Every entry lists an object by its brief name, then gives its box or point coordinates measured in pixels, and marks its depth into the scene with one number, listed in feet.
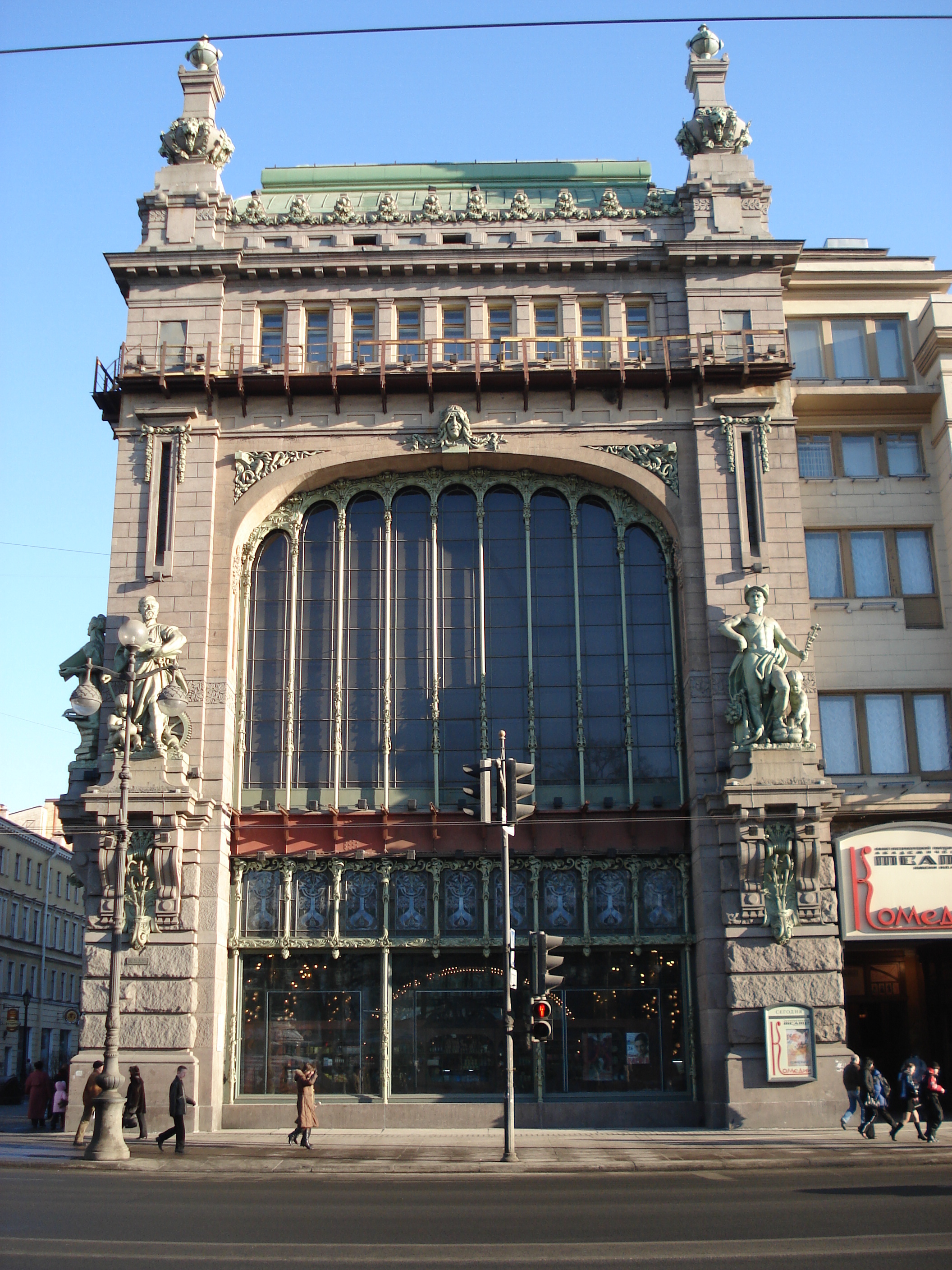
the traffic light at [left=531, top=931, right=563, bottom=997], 73.56
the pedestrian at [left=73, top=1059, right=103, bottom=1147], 85.56
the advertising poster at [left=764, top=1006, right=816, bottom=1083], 93.15
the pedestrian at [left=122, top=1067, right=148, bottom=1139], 88.48
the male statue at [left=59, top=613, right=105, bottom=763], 104.73
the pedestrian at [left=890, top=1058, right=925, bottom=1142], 84.23
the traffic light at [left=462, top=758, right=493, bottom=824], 78.02
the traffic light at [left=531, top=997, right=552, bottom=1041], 72.23
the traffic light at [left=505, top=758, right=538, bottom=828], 78.74
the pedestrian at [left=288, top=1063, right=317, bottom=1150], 81.51
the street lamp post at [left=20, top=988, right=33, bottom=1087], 185.47
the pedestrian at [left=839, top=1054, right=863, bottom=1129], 87.92
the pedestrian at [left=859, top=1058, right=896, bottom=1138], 84.99
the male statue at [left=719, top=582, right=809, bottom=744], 99.60
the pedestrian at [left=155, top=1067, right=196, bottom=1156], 80.84
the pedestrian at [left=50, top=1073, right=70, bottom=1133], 100.63
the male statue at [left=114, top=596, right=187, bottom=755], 100.94
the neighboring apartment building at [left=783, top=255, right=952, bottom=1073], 102.27
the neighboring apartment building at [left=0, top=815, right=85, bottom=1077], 216.74
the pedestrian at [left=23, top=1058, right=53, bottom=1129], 104.83
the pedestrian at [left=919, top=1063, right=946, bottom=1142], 82.07
